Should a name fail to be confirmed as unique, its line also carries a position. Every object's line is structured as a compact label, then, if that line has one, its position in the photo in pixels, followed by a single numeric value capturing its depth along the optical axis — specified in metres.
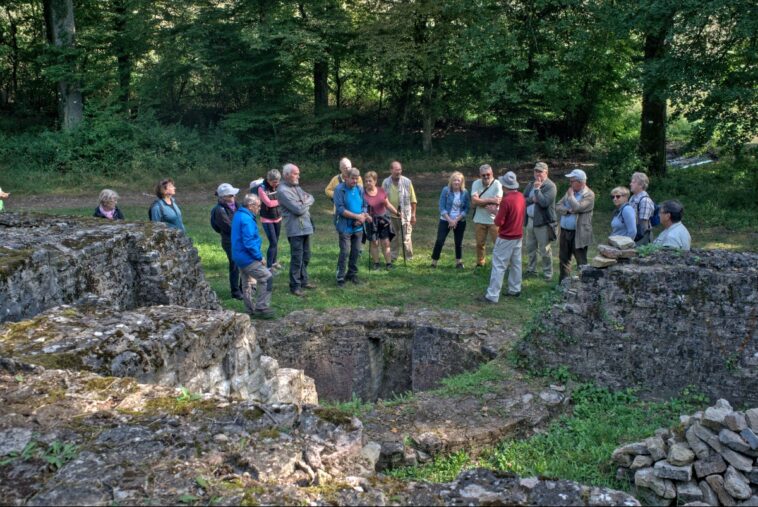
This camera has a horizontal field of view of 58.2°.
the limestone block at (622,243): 7.74
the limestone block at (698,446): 5.18
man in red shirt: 10.30
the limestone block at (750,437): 5.11
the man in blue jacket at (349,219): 11.24
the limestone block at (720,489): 5.04
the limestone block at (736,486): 5.00
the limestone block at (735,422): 5.18
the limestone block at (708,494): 5.06
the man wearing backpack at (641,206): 9.58
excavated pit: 9.38
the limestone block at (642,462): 5.40
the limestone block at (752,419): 5.25
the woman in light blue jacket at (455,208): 12.17
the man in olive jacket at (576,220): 10.38
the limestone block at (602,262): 7.47
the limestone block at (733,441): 5.12
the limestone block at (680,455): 5.16
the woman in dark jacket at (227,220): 10.60
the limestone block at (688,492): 5.11
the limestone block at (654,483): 5.18
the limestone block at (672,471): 5.13
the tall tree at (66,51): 23.72
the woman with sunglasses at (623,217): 9.52
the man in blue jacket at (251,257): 9.41
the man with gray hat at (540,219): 11.22
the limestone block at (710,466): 5.14
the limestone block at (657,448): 5.36
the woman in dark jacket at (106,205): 9.91
